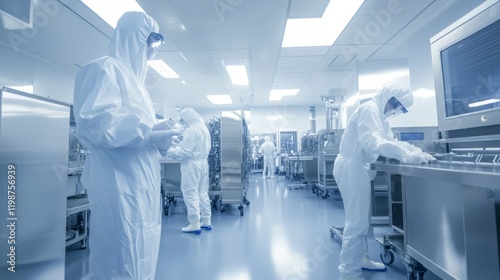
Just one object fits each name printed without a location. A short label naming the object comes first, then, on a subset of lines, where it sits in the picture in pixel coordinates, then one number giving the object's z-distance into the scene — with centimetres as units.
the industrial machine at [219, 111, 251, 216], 407
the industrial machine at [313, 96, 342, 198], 470
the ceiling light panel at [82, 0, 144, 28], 289
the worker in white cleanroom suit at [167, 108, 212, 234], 319
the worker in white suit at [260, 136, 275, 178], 866
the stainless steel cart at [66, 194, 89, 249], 234
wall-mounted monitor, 117
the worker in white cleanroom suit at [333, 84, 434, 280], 178
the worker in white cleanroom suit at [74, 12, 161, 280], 112
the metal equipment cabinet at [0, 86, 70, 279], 127
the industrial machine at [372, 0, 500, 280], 100
